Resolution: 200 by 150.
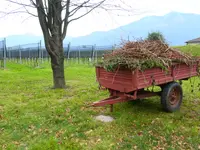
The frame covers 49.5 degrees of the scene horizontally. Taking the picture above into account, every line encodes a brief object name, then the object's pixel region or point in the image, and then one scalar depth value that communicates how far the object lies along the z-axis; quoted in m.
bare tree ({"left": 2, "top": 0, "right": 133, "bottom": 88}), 7.59
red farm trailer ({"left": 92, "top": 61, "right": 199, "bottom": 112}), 4.05
